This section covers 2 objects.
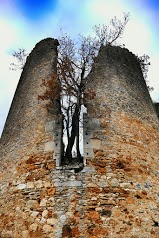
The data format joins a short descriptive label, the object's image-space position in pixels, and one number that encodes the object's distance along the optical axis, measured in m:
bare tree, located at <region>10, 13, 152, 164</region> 6.87
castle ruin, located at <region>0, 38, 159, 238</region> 5.57
